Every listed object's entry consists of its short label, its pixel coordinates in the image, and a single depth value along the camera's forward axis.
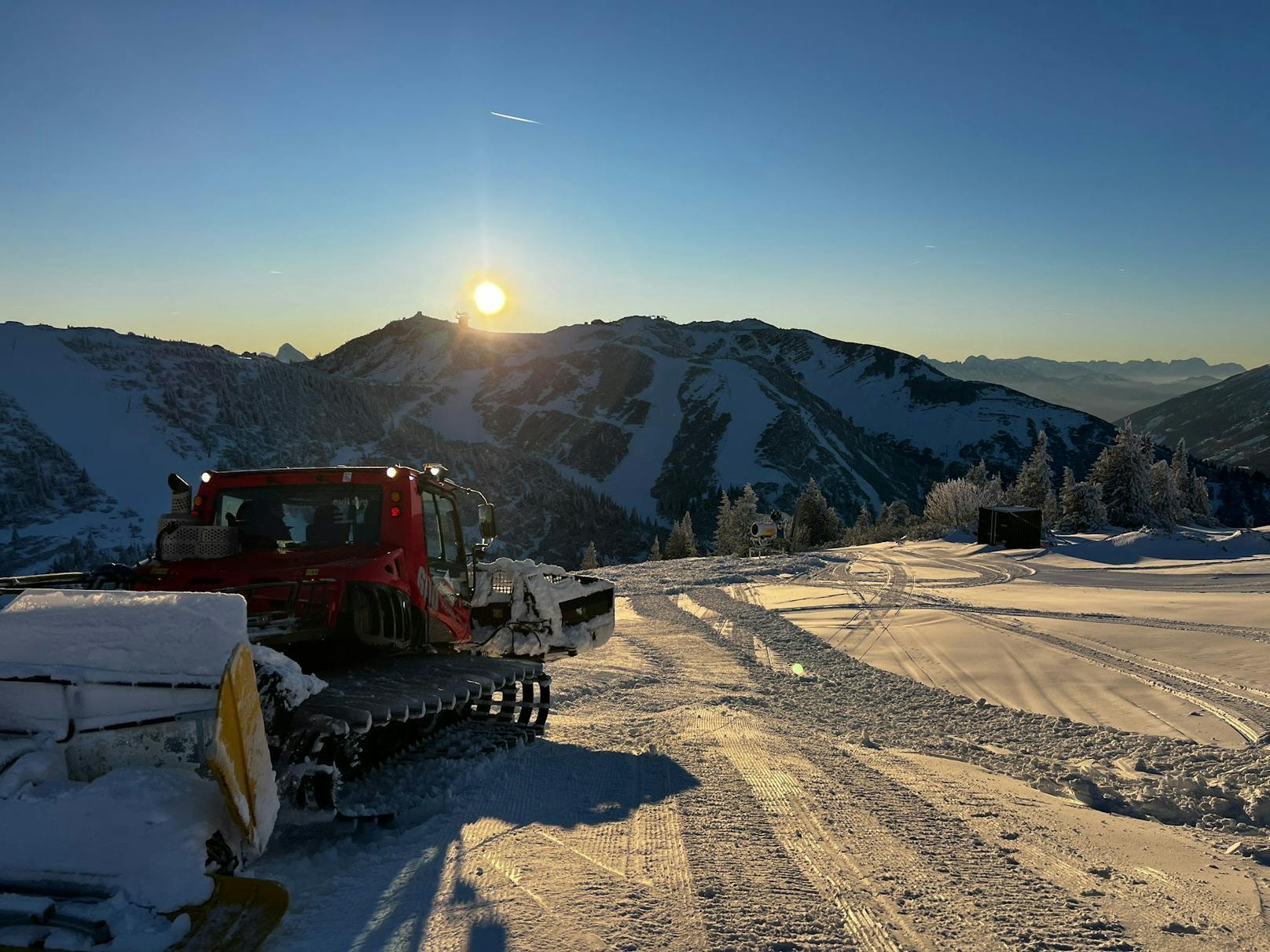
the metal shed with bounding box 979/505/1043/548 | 29.27
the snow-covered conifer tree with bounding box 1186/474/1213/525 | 56.78
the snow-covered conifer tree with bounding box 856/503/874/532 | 54.99
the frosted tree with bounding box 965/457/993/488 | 54.97
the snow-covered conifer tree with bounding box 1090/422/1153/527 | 43.19
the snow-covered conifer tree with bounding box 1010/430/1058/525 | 49.19
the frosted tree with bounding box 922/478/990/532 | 45.41
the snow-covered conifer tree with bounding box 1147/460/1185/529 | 45.28
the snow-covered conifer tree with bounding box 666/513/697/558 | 57.03
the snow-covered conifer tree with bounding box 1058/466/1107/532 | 39.19
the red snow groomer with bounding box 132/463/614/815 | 4.69
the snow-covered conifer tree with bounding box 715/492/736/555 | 60.12
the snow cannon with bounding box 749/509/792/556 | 45.72
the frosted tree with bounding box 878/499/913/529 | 54.22
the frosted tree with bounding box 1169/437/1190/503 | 58.18
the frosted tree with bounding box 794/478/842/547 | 54.66
